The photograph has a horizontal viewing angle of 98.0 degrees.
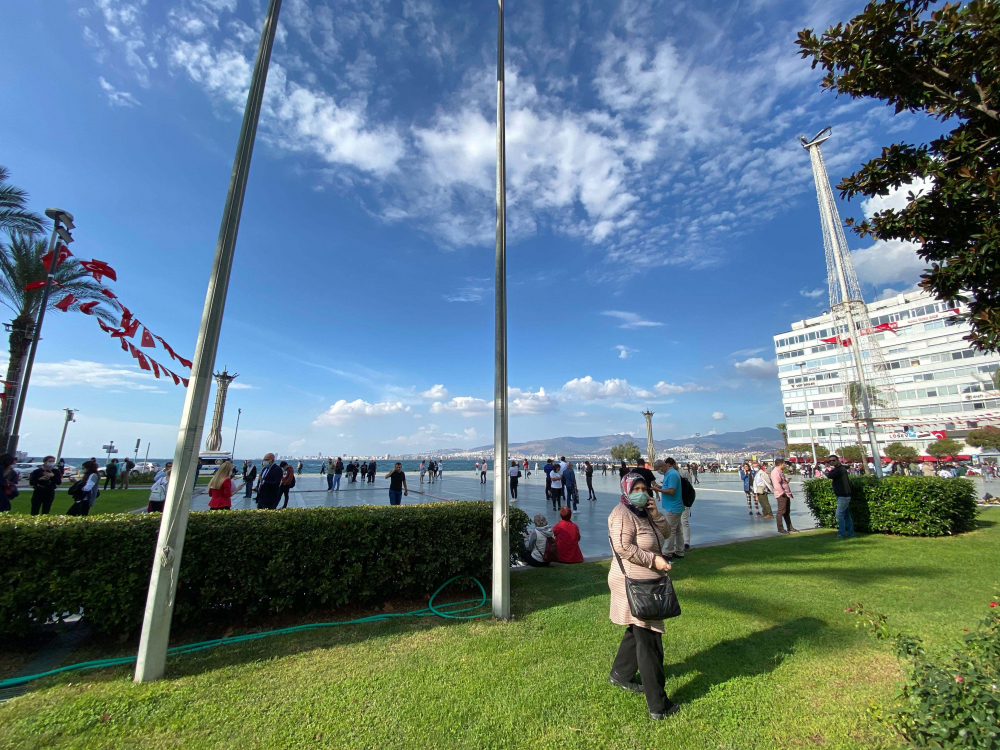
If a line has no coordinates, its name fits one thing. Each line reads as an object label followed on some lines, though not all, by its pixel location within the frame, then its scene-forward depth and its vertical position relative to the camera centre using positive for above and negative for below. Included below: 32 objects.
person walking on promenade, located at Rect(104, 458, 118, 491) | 20.92 -0.08
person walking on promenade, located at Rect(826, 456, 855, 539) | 9.28 -0.64
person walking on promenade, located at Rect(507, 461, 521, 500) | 18.22 -0.45
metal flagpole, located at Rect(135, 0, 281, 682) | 3.54 +0.35
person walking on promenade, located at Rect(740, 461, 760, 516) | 15.20 -0.46
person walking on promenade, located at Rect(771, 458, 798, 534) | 10.48 -0.64
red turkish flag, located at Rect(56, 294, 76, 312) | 6.70 +2.55
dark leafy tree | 2.89 +2.46
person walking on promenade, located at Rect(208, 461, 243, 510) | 7.32 -0.33
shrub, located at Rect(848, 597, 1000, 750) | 1.90 -1.07
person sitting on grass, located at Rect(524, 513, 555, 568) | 7.33 -1.30
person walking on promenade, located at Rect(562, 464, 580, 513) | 15.36 -0.63
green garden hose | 3.53 -1.64
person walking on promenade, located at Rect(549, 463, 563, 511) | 14.43 -0.57
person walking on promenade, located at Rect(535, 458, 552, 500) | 15.25 -0.30
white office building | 61.41 +13.58
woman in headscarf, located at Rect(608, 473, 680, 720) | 3.13 -0.84
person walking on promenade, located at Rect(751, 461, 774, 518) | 12.62 -0.62
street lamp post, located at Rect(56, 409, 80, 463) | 40.87 +4.88
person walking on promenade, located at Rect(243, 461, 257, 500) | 20.17 -0.48
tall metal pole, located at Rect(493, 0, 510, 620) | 5.00 +0.61
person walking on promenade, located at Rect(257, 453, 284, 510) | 9.21 -0.41
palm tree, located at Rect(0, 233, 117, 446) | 14.19 +6.14
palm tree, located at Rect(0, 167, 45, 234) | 13.51 +8.13
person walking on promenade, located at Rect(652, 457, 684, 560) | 7.31 -0.51
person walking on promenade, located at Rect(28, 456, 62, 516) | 9.53 -0.37
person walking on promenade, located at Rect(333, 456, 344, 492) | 23.07 -0.18
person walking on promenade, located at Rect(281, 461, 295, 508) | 12.53 -0.28
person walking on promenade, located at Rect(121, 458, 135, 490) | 22.90 -0.22
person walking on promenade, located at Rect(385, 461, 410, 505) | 13.45 -0.50
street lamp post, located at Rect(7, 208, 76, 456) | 10.73 +3.57
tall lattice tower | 21.17 +13.52
